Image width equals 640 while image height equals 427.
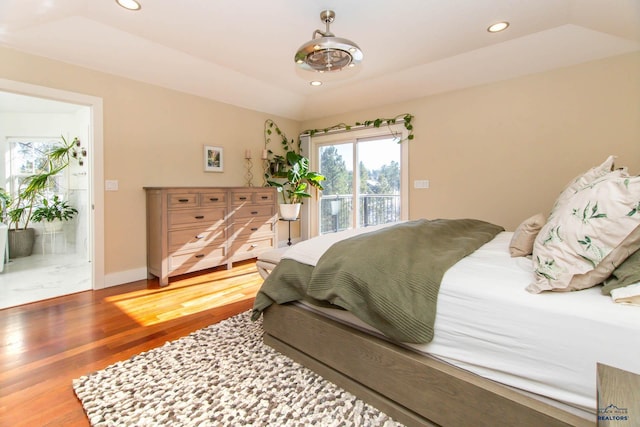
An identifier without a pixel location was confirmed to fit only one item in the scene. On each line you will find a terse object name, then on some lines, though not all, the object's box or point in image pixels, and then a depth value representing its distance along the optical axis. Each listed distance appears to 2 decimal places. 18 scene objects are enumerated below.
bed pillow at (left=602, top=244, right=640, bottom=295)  0.99
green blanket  1.23
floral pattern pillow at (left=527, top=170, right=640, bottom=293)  1.02
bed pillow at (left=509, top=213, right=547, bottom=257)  1.59
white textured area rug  1.35
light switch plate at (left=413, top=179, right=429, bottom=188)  3.96
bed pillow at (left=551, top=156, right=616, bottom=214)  1.72
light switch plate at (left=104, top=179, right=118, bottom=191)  3.19
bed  0.93
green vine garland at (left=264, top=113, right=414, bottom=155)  4.06
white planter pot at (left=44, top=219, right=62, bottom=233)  4.72
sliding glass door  4.39
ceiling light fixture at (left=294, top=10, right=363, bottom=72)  2.07
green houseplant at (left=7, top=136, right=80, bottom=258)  4.42
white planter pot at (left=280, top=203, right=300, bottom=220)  4.73
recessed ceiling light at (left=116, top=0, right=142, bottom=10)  2.32
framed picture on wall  4.06
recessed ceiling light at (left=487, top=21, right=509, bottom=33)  2.62
